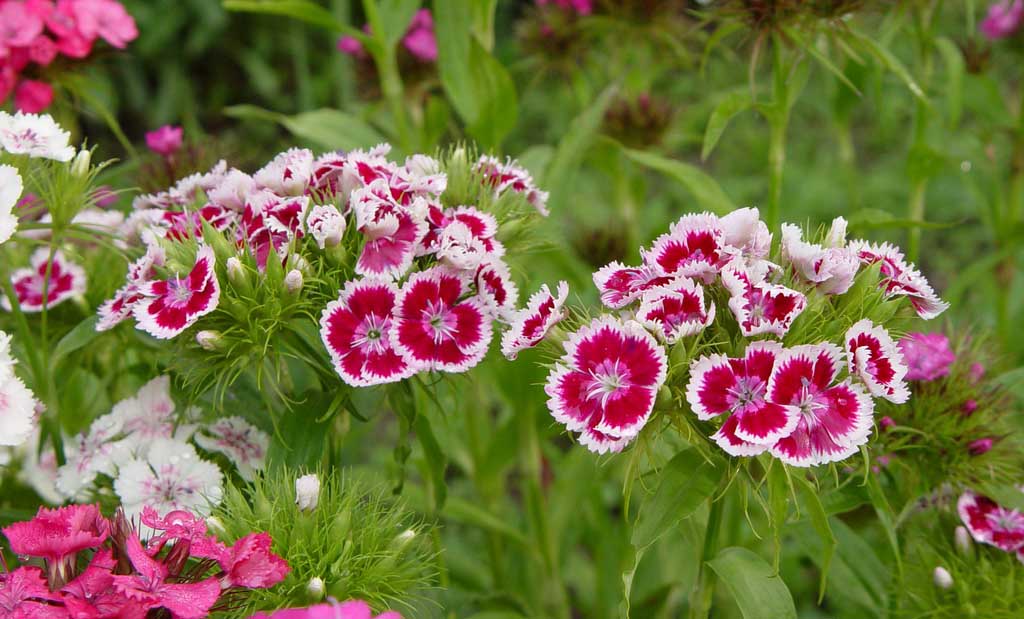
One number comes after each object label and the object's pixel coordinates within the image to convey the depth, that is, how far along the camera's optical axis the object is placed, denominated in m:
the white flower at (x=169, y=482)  0.54
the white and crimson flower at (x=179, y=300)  0.51
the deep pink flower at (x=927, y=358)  0.56
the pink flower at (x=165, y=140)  0.64
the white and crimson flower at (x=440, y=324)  0.51
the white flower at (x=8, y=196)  0.51
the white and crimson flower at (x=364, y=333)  0.51
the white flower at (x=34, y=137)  0.54
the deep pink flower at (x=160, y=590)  0.46
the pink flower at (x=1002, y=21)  0.81
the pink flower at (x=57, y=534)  0.47
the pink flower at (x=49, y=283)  0.58
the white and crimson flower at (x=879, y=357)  0.49
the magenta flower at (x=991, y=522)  0.54
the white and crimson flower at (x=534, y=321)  0.50
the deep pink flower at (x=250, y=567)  0.47
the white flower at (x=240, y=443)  0.55
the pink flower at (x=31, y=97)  0.64
